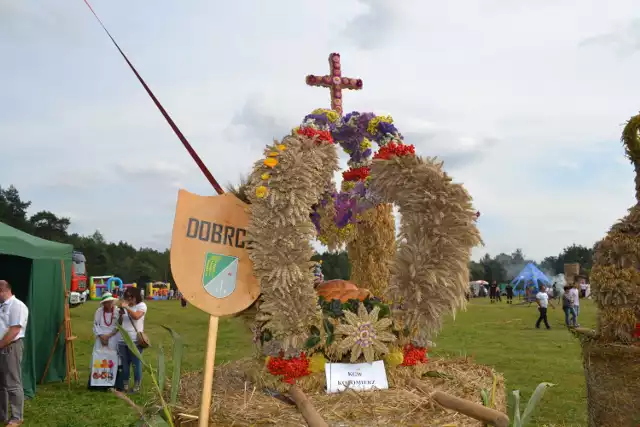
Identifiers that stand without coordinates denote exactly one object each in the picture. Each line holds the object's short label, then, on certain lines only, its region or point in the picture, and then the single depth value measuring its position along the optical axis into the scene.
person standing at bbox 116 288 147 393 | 8.34
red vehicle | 19.67
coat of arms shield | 2.94
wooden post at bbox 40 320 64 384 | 8.79
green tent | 8.06
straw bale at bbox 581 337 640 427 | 4.09
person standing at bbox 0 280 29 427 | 6.17
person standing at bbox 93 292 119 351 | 8.46
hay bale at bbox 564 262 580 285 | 36.21
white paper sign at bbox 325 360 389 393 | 3.07
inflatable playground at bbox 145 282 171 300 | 38.06
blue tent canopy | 35.00
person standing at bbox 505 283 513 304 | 29.29
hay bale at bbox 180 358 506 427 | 2.53
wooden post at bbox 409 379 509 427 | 1.88
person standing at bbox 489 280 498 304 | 31.51
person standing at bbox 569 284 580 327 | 14.73
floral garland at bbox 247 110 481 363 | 3.19
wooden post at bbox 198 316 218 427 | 2.56
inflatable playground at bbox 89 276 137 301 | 32.65
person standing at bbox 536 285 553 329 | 15.99
